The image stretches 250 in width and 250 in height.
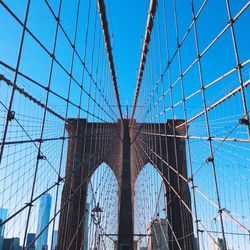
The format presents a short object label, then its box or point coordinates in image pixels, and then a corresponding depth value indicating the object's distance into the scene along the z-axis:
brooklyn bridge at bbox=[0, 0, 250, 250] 9.66
